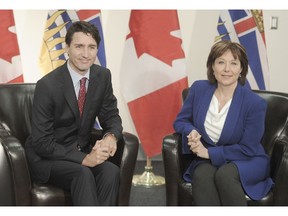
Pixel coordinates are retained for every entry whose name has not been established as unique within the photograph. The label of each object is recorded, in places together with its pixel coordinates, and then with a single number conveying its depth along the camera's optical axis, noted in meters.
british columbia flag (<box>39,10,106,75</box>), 3.86
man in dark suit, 2.43
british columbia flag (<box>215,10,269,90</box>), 3.88
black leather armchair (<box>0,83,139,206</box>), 2.43
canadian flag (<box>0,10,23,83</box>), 3.80
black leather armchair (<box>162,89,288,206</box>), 2.49
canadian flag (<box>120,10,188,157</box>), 3.84
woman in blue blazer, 2.48
